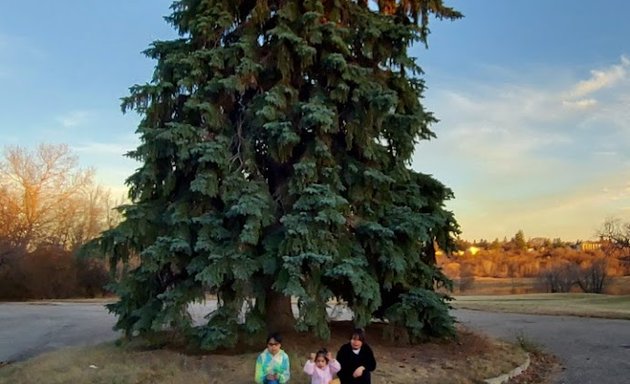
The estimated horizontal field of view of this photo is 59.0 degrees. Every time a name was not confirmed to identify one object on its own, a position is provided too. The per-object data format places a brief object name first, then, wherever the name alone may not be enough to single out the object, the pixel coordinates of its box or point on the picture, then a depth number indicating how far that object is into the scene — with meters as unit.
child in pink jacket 6.07
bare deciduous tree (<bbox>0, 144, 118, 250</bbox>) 43.62
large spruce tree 8.41
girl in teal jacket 6.25
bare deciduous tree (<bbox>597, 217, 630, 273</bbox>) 44.49
